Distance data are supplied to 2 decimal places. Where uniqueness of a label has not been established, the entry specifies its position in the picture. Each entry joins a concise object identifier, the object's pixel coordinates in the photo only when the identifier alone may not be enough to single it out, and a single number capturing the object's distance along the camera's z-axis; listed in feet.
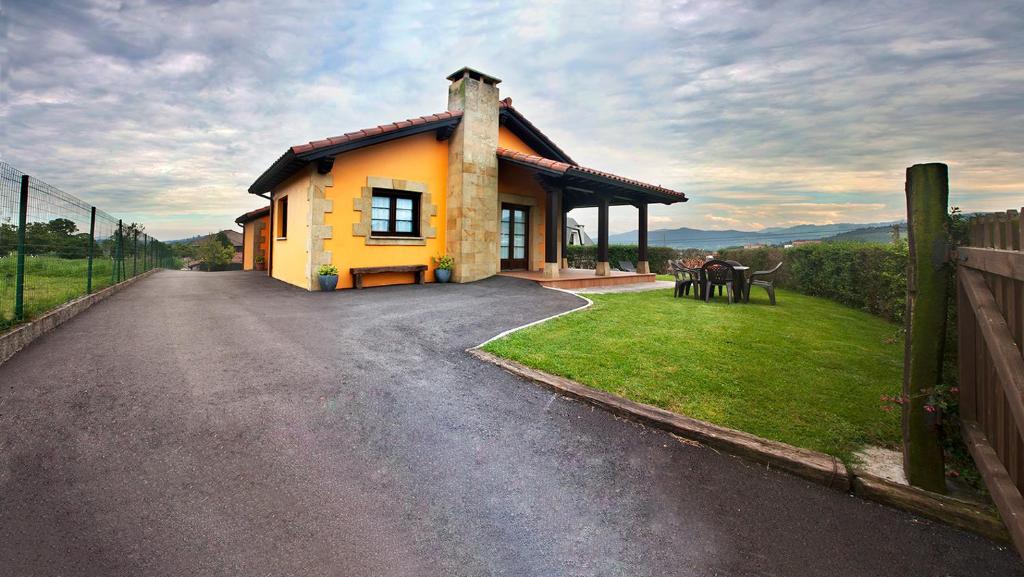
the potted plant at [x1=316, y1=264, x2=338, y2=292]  33.40
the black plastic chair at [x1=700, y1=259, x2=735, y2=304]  30.62
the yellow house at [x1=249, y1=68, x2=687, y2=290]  34.22
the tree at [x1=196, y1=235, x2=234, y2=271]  119.65
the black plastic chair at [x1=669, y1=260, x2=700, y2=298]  31.71
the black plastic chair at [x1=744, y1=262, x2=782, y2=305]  29.76
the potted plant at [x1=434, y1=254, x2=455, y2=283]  38.91
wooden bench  34.83
